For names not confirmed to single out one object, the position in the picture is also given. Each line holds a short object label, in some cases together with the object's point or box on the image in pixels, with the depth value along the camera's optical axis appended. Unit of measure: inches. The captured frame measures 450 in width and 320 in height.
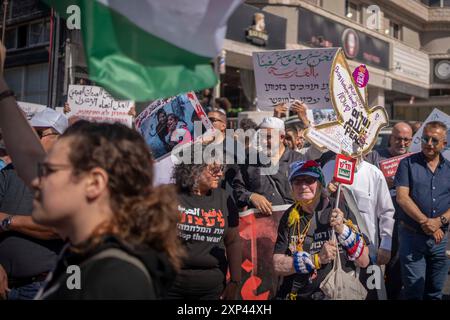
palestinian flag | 78.9
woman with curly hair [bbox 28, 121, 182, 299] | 63.0
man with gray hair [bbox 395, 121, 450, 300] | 195.0
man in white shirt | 175.6
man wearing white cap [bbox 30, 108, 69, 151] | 172.2
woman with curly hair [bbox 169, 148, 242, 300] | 143.3
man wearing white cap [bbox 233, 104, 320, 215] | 182.7
